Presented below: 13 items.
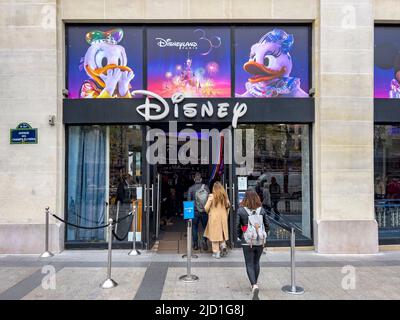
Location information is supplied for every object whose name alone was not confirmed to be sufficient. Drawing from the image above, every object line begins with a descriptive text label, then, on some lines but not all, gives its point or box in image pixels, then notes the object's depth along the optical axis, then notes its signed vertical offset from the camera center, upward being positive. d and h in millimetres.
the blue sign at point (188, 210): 7262 -1022
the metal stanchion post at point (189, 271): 6484 -2044
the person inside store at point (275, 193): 9195 -846
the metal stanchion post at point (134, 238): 8438 -1900
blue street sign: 8555 +600
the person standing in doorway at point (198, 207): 8875 -1169
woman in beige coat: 8172 -1348
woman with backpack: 5684 -1131
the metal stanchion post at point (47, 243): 8206 -1942
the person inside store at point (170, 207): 12281 -1762
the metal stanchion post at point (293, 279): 5913 -1990
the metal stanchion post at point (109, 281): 6121 -2106
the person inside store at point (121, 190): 9148 -772
